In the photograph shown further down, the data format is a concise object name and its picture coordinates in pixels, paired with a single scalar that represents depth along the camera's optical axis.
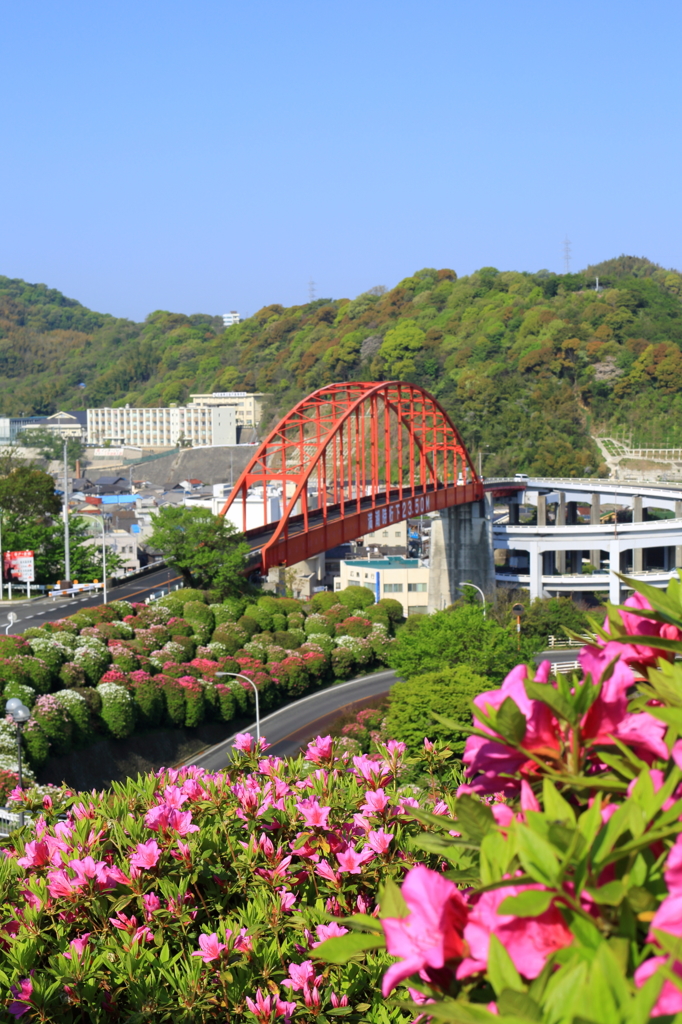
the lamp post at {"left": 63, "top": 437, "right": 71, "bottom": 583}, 50.50
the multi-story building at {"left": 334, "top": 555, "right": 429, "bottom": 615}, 66.44
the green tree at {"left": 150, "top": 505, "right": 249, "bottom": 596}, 46.97
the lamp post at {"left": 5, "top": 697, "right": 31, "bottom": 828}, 13.04
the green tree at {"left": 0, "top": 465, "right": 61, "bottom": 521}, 57.25
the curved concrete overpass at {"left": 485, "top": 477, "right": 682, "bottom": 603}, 72.94
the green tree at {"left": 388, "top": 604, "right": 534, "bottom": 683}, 36.41
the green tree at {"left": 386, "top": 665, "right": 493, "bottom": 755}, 29.53
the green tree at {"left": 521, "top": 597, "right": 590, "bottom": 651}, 55.16
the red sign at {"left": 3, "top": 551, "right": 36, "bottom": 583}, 47.34
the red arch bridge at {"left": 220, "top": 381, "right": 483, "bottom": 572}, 48.34
